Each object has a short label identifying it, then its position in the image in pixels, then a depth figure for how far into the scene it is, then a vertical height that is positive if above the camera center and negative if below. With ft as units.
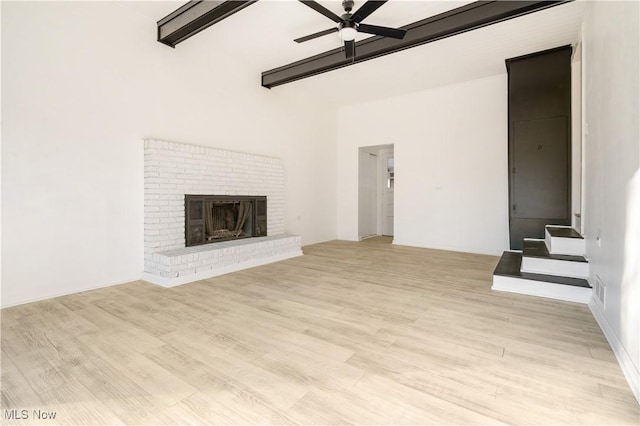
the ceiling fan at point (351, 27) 9.59 +6.33
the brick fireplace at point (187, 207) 12.17 -0.10
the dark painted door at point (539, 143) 14.17 +3.16
